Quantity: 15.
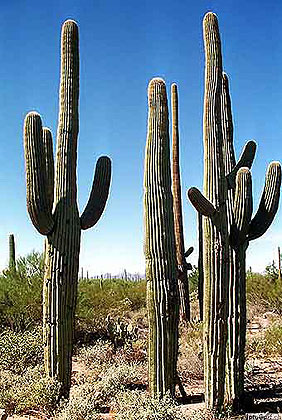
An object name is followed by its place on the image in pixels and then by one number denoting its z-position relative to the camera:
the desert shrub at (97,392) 6.87
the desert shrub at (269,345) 11.73
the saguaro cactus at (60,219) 7.78
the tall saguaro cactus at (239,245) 7.79
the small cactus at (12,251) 16.02
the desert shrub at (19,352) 10.20
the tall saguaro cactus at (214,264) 7.15
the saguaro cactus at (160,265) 7.33
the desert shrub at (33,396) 7.53
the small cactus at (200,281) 12.48
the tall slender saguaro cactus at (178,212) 13.95
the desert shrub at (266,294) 18.34
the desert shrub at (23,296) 13.77
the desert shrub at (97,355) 11.21
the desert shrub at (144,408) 6.45
